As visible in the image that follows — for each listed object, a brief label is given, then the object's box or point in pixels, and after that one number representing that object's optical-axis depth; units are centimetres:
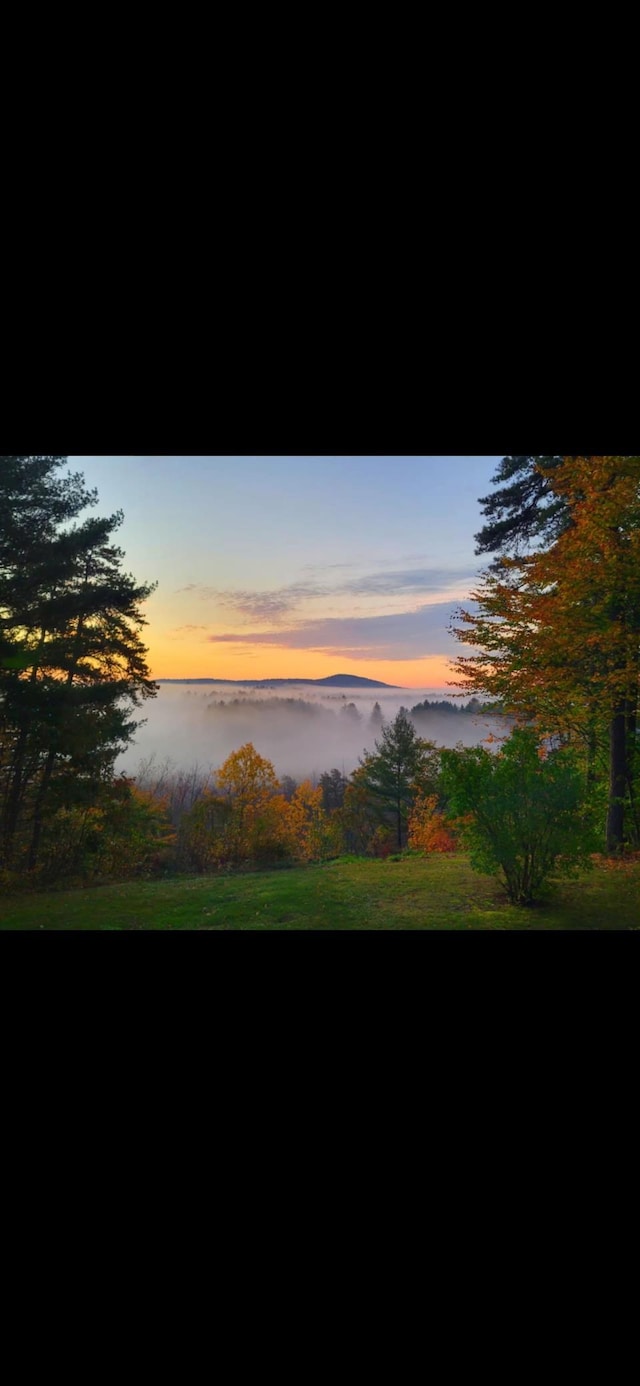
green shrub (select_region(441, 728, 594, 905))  402
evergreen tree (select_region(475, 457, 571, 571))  619
